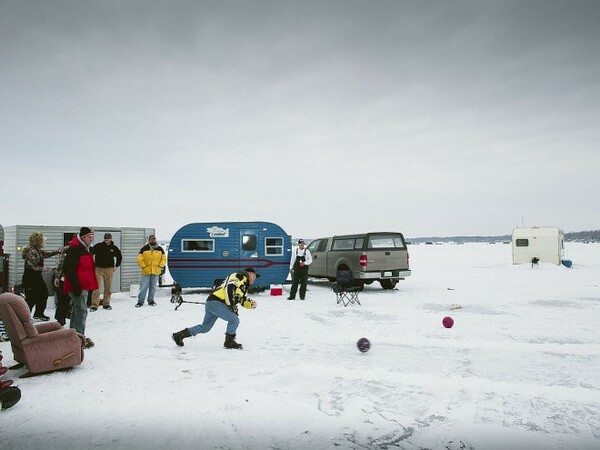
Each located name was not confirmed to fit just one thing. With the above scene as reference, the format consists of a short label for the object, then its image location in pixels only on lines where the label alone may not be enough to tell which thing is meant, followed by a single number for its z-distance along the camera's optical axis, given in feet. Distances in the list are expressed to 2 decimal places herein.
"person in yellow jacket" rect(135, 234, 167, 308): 36.47
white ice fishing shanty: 82.38
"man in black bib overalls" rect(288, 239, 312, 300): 40.70
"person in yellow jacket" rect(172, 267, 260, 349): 21.13
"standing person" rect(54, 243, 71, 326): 26.27
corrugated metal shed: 37.88
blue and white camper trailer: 44.52
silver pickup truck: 43.86
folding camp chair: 36.45
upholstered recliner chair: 16.46
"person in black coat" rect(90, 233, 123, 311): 34.45
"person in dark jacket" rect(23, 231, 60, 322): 27.48
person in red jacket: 20.54
